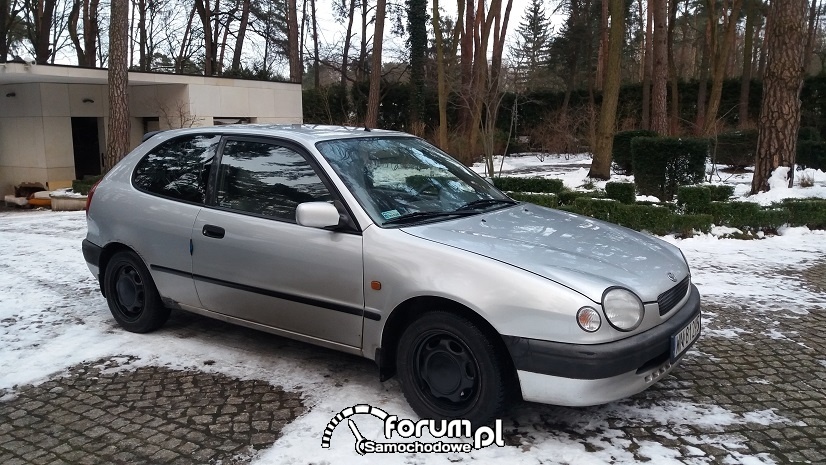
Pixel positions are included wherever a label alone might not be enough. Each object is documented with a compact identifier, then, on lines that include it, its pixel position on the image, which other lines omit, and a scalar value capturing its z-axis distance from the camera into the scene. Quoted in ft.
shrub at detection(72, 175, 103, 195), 50.65
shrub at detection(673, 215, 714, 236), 29.60
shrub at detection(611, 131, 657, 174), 61.36
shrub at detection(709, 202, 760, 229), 30.27
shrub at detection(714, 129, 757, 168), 65.82
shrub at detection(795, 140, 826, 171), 56.13
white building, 59.72
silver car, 10.82
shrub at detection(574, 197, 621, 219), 31.42
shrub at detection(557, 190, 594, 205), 35.32
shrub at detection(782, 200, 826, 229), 30.71
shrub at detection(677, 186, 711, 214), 31.60
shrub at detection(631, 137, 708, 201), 40.65
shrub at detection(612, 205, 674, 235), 30.12
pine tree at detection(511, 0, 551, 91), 98.34
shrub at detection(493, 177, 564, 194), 38.09
